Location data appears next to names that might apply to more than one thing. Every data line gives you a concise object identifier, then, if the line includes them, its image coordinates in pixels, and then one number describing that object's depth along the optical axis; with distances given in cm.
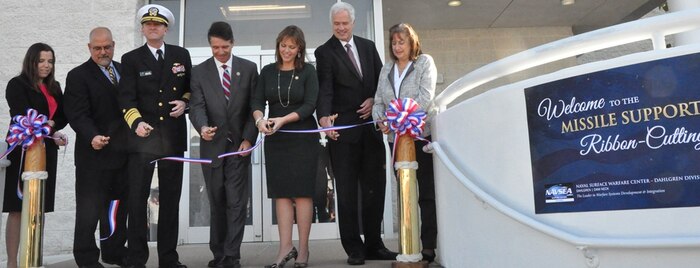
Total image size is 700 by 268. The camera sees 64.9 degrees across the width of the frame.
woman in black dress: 363
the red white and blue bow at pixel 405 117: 343
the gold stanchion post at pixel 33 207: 369
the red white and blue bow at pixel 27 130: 372
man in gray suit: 373
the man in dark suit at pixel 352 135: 388
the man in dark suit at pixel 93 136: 399
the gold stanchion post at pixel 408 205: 341
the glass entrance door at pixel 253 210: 632
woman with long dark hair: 396
